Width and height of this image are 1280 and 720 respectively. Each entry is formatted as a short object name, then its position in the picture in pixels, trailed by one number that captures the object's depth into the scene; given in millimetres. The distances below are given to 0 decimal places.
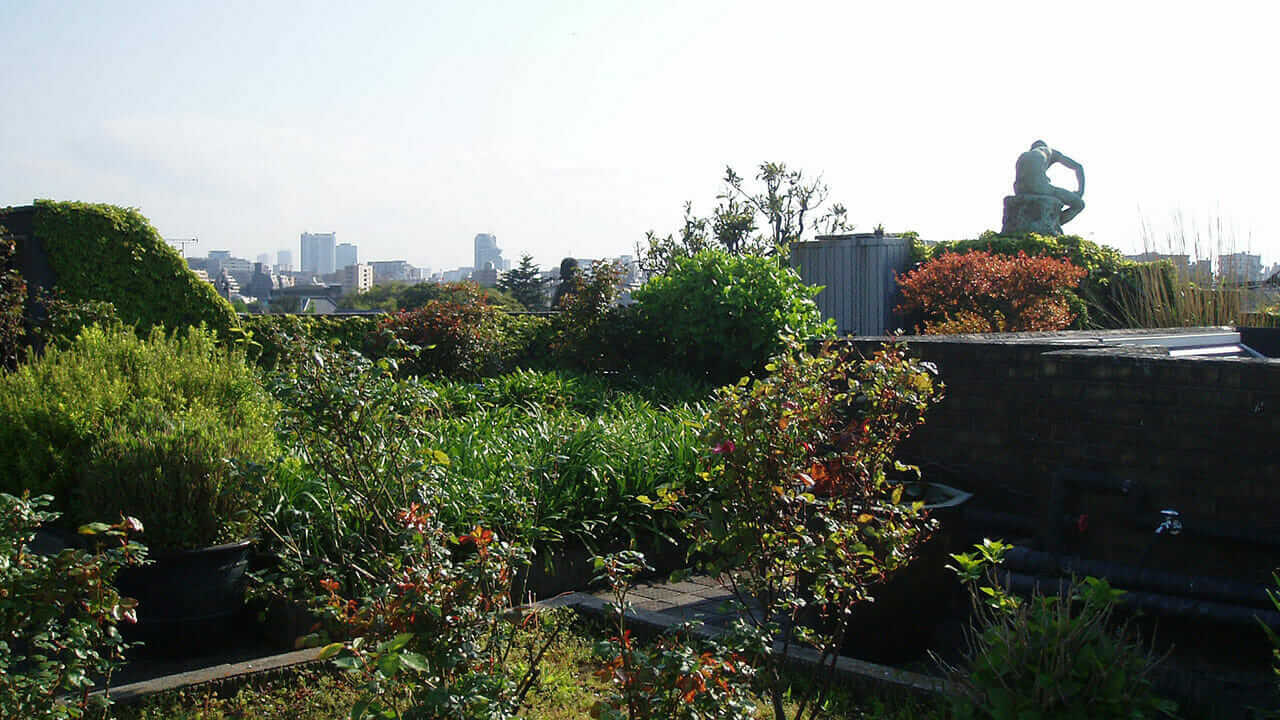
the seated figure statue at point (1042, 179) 16438
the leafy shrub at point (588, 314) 9367
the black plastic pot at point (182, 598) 3920
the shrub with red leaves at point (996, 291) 10648
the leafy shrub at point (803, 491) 2748
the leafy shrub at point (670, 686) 2240
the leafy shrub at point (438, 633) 2207
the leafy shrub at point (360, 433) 3131
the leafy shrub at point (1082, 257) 12539
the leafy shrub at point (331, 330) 9211
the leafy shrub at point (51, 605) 2486
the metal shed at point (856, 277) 13469
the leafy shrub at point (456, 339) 9242
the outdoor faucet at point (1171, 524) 3227
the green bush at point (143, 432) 4043
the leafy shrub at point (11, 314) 8227
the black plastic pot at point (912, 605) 3600
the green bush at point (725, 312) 8602
